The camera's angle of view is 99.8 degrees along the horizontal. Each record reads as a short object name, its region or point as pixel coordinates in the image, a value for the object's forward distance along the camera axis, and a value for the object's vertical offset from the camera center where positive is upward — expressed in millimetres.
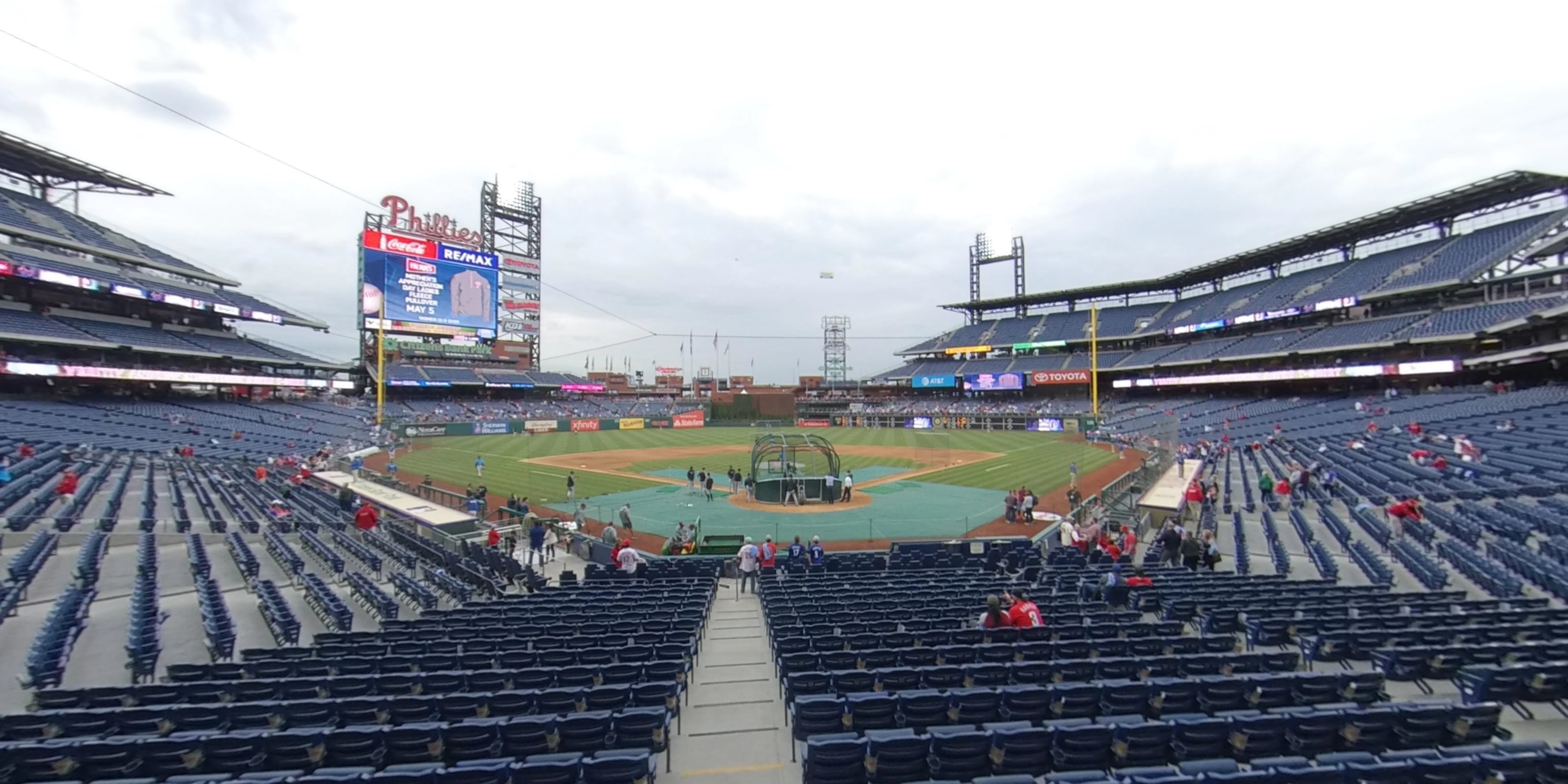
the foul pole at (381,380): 45781 +1908
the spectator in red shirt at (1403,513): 16297 -2754
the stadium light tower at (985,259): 93125 +20783
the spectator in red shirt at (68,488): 20297 -2559
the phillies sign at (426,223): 66812 +18916
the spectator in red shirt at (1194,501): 22016 -3332
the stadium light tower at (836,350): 109188 +8976
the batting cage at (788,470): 28250 -3155
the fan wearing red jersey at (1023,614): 9367 -3022
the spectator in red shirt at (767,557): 16219 -3760
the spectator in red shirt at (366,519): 18328 -3171
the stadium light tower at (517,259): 83750 +18557
